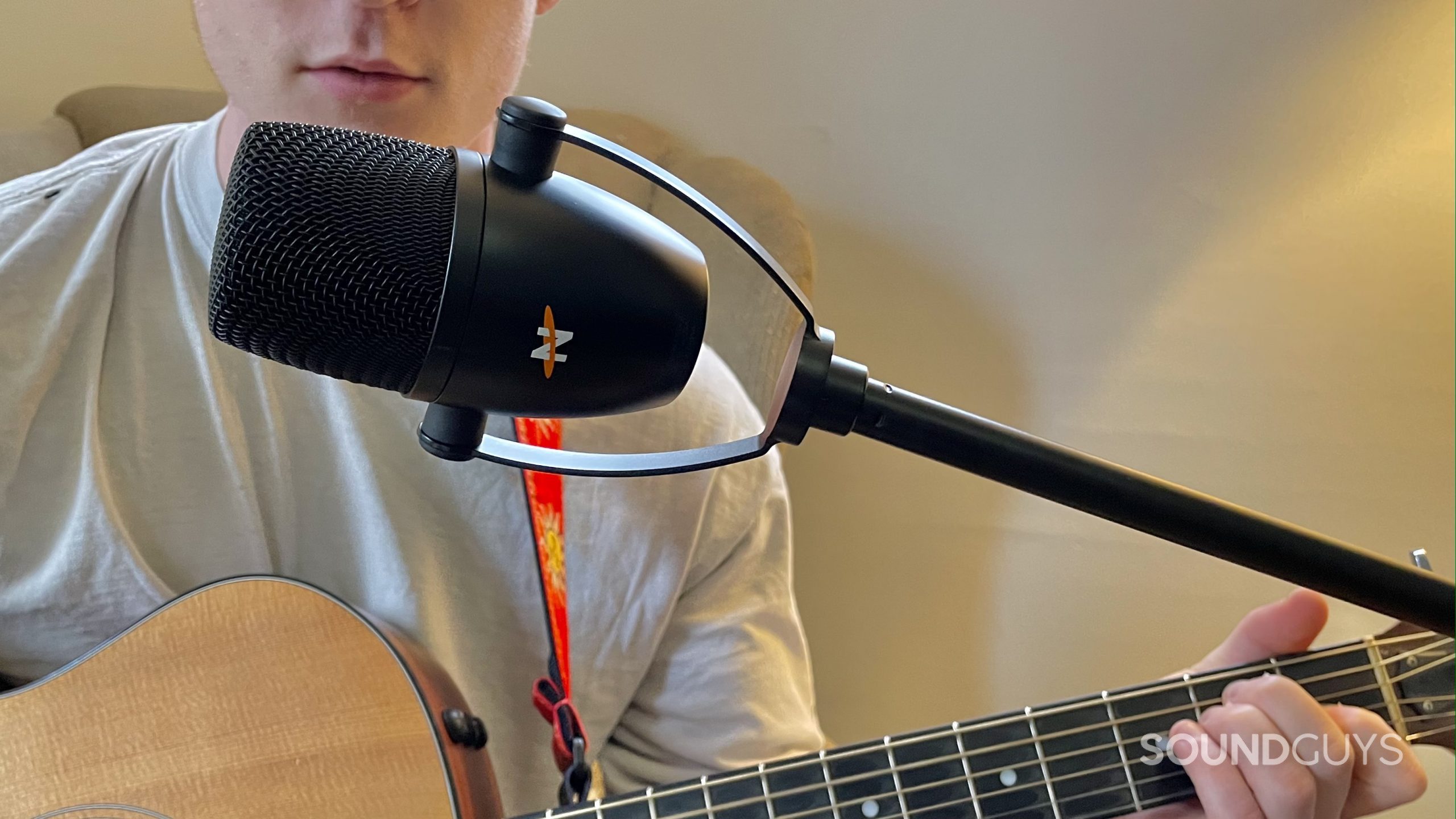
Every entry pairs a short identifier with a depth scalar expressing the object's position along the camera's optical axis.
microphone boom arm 0.31
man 0.60
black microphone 0.28
